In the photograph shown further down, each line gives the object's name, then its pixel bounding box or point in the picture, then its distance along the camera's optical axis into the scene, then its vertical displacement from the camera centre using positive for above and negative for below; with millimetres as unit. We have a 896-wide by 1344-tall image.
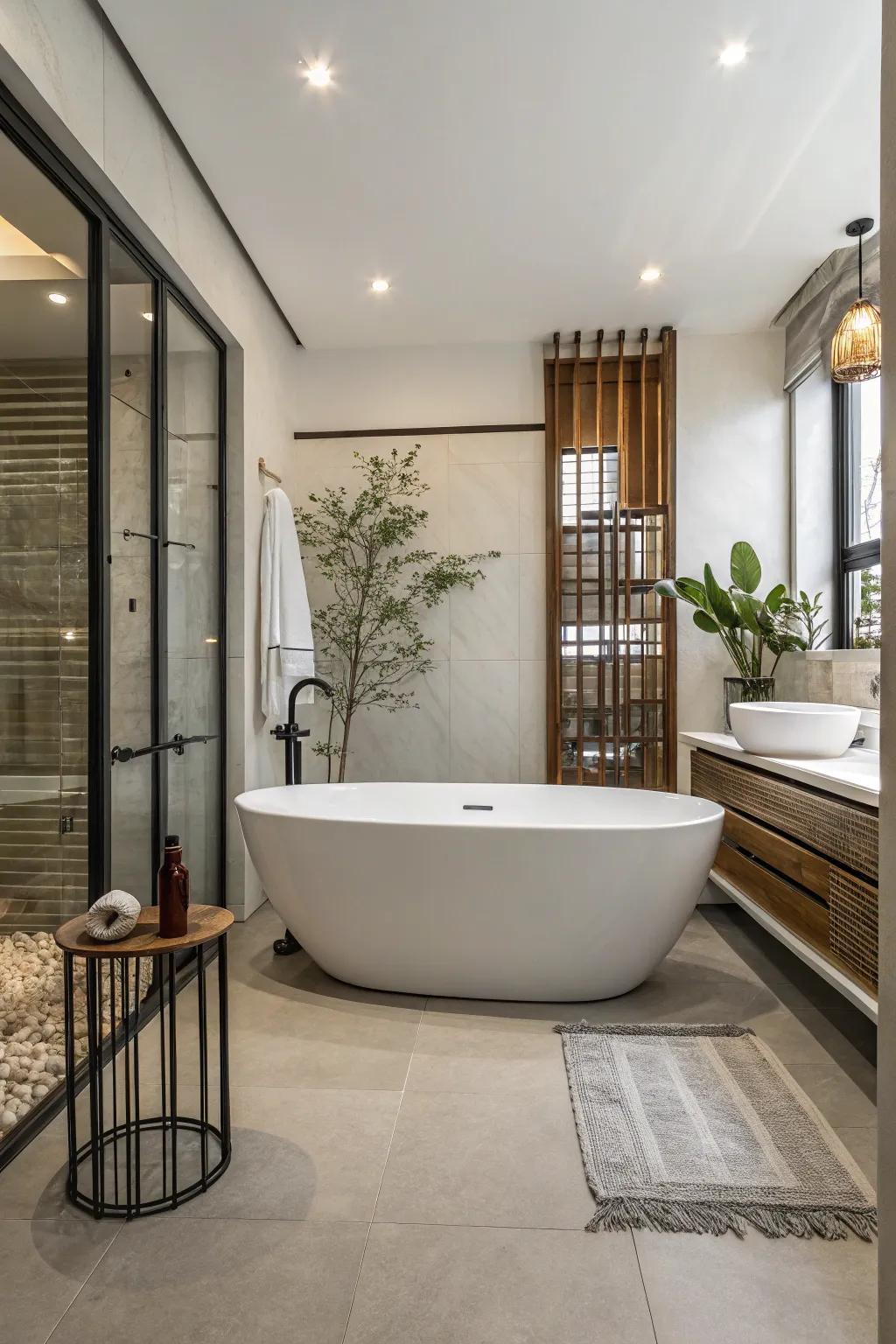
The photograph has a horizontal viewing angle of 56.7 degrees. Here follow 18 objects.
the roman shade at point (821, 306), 3252 +1592
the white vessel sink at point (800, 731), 2721 -171
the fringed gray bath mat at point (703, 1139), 1641 -1047
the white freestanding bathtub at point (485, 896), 2508 -675
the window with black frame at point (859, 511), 3521 +761
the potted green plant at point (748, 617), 3744 +289
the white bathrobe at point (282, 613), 3652 +305
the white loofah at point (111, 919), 1657 -477
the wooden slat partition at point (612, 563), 4137 +586
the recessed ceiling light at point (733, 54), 2260 +1719
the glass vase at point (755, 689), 3654 -43
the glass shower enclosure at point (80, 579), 1930 +288
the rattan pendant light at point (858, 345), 2779 +1138
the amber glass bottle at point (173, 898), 1694 -446
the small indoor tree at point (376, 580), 4219 +513
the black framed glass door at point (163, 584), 2508 +336
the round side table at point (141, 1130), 1645 -967
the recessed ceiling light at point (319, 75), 2334 +1721
